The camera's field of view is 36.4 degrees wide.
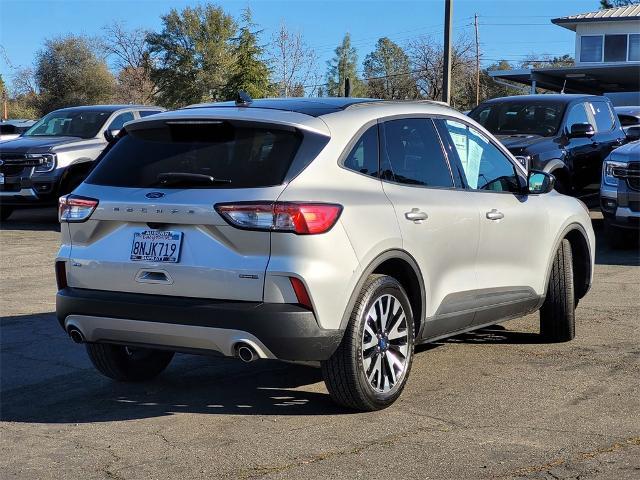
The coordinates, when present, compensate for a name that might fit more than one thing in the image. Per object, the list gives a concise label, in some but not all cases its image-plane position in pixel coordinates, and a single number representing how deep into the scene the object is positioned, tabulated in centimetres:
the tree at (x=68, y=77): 6438
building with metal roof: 4050
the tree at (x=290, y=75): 4213
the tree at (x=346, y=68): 6354
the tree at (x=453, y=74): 5900
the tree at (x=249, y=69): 3509
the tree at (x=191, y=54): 6600
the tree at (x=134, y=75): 6819
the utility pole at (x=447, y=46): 2539
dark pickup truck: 1321
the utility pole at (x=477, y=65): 6077
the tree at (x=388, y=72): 6175
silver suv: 487
